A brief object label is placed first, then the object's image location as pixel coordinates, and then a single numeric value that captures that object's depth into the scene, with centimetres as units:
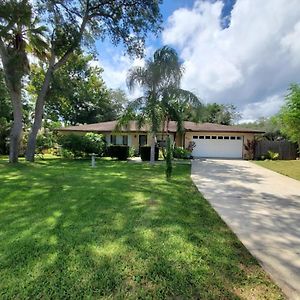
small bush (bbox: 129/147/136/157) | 1667
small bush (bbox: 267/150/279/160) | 1663
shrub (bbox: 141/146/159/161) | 1490
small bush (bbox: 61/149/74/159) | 1551
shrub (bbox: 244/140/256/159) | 1778
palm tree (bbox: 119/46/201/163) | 1214
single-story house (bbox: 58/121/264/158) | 1844
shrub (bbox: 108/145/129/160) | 1506
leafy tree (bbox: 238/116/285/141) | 2727
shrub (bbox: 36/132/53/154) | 1604
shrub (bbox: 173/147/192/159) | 1646
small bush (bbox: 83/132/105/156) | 1512
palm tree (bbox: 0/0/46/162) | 1068
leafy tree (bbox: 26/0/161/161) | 1217
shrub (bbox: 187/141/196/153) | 1801
